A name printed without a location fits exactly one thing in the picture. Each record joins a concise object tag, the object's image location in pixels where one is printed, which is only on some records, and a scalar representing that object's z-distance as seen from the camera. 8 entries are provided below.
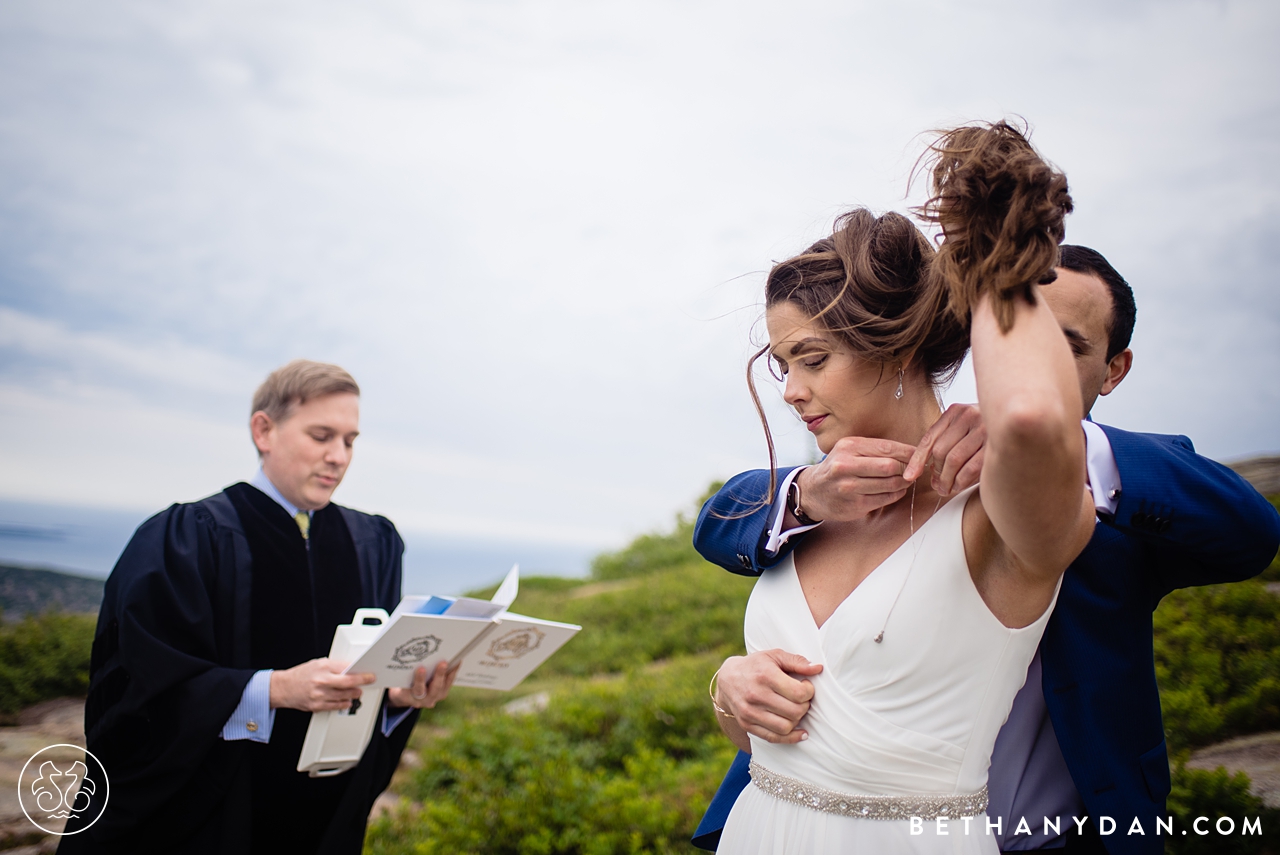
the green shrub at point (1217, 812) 2.88
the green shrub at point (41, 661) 5.78
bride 1.21
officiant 2.73
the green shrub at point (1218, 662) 3.85
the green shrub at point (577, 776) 4.14
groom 1.49
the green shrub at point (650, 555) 13.30
